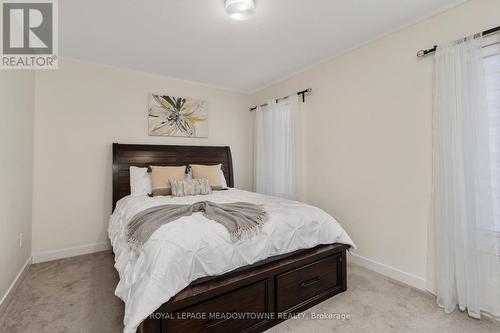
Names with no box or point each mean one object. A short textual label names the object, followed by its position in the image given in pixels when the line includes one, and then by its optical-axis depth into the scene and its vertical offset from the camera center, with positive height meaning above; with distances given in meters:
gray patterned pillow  3.02 -0.22
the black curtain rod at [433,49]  1.83 +1.07
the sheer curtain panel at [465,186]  1.86 -0.16
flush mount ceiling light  1.97 +1.36
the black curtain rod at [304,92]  3.40 +1.11
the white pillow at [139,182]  3.18 -0.16
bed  1.41 -0.73
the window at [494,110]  1.85 +0.45
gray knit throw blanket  1.71 -0.38
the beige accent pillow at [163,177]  3.09 -0.09
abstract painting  3.68 +0.87
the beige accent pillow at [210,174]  3.53 -0.06
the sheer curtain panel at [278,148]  3.56 +0.34
